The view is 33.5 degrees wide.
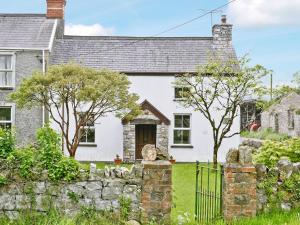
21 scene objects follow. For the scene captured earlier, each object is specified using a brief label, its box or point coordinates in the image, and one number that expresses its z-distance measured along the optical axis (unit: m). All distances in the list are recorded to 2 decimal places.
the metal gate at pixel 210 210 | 9.66
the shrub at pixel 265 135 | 37.64
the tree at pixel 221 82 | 24.30
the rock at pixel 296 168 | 10.12
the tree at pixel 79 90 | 22.05
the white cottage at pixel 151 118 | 27.45
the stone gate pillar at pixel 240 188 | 9.34
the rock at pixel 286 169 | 9.99
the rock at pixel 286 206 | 9.82
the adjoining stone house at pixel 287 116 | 40.81
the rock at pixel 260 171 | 9.77
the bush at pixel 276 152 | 10.95
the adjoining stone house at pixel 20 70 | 27.33
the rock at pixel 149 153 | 9.34
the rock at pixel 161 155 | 9.48
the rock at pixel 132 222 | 9.27
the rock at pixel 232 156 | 9.48
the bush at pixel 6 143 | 9.58
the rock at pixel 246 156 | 9.45
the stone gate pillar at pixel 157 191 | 9.26
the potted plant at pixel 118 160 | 26.70
